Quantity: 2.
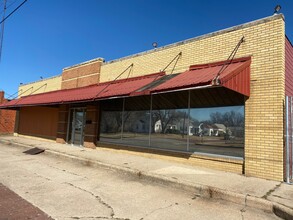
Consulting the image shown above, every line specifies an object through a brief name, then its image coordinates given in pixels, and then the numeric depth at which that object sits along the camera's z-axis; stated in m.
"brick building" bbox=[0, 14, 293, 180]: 7.94
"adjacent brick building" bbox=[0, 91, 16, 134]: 25.75
